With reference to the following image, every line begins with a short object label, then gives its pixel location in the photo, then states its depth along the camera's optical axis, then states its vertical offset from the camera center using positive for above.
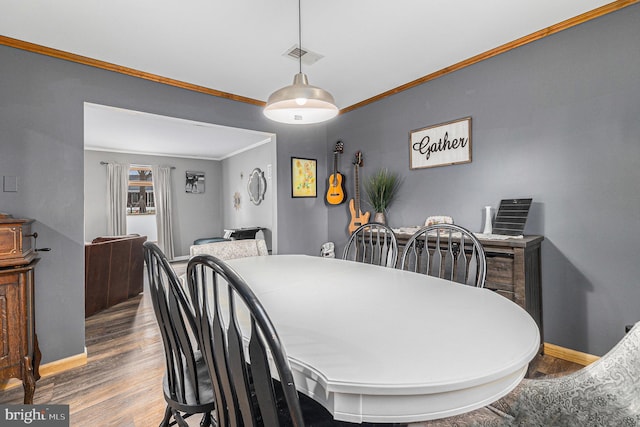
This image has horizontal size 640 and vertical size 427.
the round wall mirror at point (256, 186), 5.89 +0.55
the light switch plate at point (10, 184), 2.14 +0.23
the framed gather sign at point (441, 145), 2.74 +0.63
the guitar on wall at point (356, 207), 3.57 +0.07
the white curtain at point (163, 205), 6.64 +0.22
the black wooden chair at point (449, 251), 1.57 -0.27
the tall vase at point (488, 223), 2.43 -0.09
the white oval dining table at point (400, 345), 0.64 -0.34
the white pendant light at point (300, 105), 1.50 +0.58
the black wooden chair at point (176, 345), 1.02 -0.46
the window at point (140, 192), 6.59 +0.50
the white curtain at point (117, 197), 6.20 +0.37
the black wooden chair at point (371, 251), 2.00 -0.27
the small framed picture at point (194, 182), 7.09 +0.75
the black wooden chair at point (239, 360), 0.59 -0.32
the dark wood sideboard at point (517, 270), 2.00 -0.40
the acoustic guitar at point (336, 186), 3.88 +0.34
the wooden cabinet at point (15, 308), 1.71 -0.51
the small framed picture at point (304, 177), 3.79 +0.45
